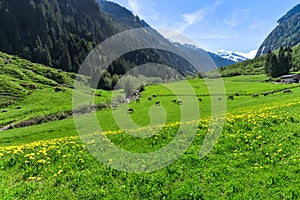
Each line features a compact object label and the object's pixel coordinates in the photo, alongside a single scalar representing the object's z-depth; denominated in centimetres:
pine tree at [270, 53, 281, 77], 17975
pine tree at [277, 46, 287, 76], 17869
